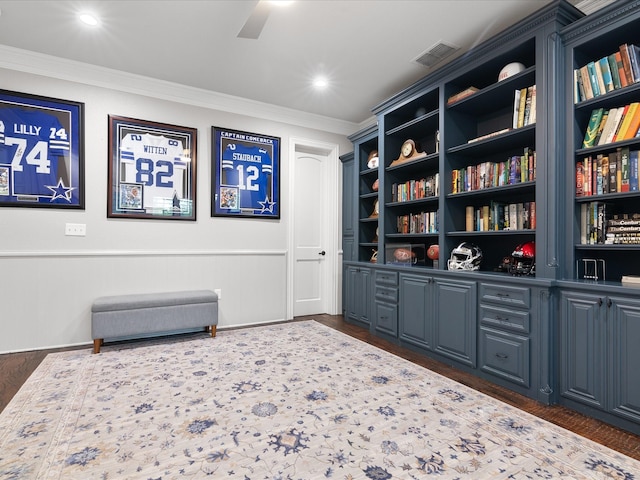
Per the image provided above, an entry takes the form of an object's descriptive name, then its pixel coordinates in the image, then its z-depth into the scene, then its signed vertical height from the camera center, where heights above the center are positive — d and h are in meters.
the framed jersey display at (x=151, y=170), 3.69 +0.78
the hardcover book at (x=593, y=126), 2.26 +0.75
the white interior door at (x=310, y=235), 4.97 +0.08
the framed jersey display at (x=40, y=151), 3.24 +0.86
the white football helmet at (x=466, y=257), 3.04 -0.15
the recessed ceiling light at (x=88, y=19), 2.72 +1.76
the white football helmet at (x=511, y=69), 2.71 +1.34
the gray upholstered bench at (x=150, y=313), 3.27 -0.73
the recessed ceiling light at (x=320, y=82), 3.76 +1.75
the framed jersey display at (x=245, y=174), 4.21 +0.83
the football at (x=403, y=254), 3.79 -0.16
